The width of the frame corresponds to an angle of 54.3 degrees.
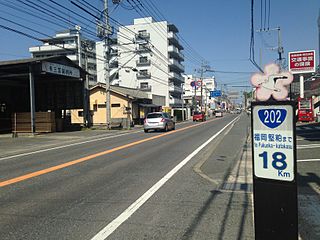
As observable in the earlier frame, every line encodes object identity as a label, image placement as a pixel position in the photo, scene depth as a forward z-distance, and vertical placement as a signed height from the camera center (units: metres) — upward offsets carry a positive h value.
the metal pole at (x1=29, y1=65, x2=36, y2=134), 23.89 +0.67
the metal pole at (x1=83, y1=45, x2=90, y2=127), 32.22 +0.89
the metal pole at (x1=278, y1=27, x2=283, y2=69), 28.08 +6.12
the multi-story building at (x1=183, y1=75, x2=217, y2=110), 90.75 +8.09
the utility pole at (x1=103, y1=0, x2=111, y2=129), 31.09 +3.67
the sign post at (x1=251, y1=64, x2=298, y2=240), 3.27 -0.51
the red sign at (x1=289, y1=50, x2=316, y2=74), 38.79 +6.21
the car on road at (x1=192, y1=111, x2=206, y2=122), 54.13 -0.51
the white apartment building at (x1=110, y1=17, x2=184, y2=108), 68.81 +11.50
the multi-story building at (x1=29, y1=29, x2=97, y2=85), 75.31 +16.73
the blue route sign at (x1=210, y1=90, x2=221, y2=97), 89.25 +5.71
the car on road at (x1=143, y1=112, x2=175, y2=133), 26.58 -0.71
